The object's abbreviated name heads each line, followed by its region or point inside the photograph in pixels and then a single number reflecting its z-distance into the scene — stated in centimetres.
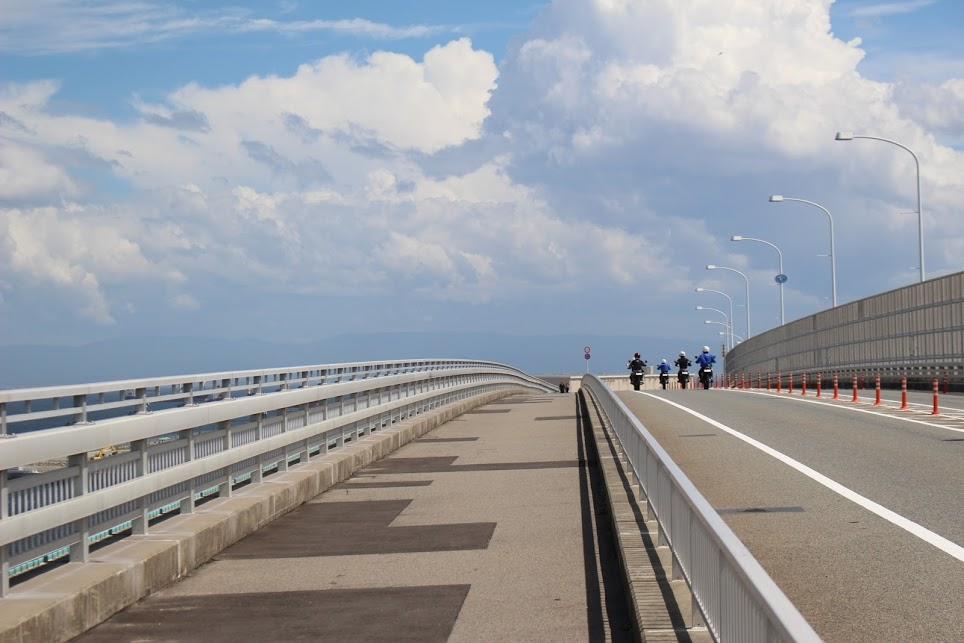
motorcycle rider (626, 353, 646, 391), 5584
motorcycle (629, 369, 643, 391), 5612
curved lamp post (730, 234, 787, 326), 8188
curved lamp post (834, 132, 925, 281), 4562
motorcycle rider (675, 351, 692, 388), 5750
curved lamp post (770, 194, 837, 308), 6166
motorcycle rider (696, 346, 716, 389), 5422
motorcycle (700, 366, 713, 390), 5428
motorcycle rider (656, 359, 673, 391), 5925
